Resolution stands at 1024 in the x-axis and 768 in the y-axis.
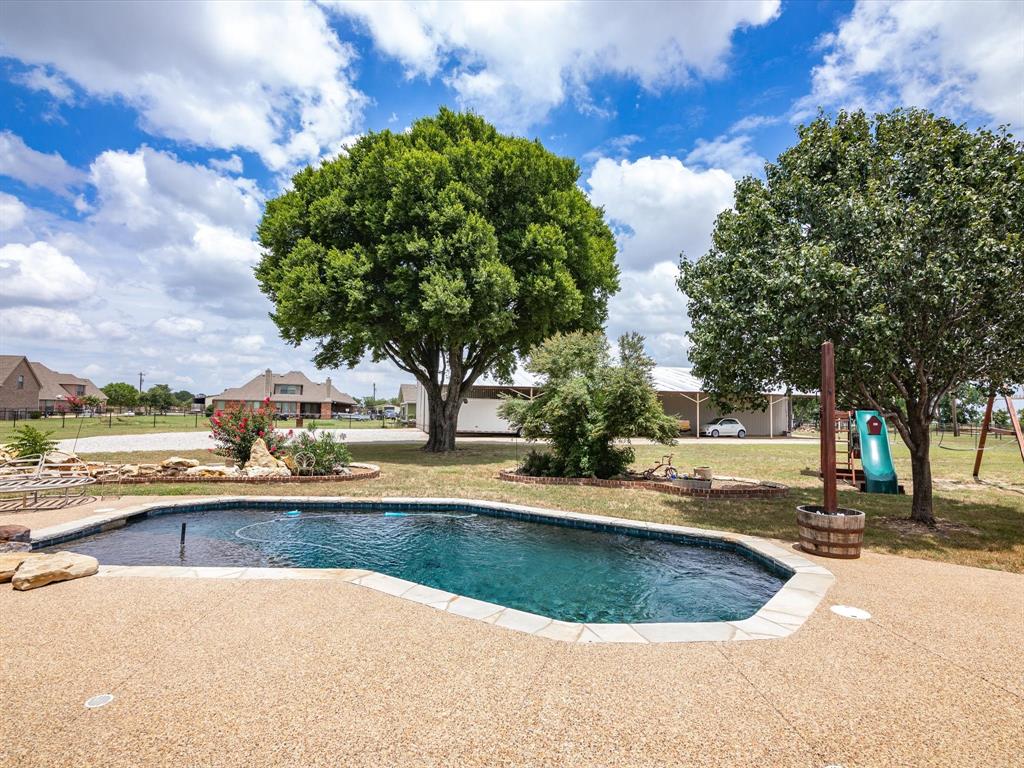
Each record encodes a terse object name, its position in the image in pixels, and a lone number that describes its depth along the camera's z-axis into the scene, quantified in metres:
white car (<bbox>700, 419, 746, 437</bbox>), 34.84
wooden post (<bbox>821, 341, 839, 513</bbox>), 6.67
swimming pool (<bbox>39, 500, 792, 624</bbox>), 5.73
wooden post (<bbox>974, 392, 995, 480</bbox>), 12.79
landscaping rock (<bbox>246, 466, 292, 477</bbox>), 12.03
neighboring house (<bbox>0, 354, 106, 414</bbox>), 49.25
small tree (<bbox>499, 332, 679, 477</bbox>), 11.77
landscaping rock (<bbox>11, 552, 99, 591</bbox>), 4.88
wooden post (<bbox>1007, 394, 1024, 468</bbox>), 11.99
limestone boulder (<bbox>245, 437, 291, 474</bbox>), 12.64
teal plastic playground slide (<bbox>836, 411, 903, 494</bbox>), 12.04
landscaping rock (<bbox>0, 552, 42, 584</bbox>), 5.02
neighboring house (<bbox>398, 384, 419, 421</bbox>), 56.53
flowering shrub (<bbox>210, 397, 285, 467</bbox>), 13.12
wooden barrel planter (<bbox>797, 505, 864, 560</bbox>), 6.37
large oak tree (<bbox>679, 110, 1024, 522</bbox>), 7.32
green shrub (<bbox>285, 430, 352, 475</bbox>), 12.90
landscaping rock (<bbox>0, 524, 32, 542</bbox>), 5.98
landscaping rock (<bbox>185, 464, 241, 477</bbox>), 11.93
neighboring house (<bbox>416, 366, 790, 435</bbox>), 33.22
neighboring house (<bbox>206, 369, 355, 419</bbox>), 60.97
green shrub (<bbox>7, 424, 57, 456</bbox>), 11.52
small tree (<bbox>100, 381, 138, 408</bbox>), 60.69
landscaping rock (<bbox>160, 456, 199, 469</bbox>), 12.47
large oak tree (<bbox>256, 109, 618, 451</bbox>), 16.91
